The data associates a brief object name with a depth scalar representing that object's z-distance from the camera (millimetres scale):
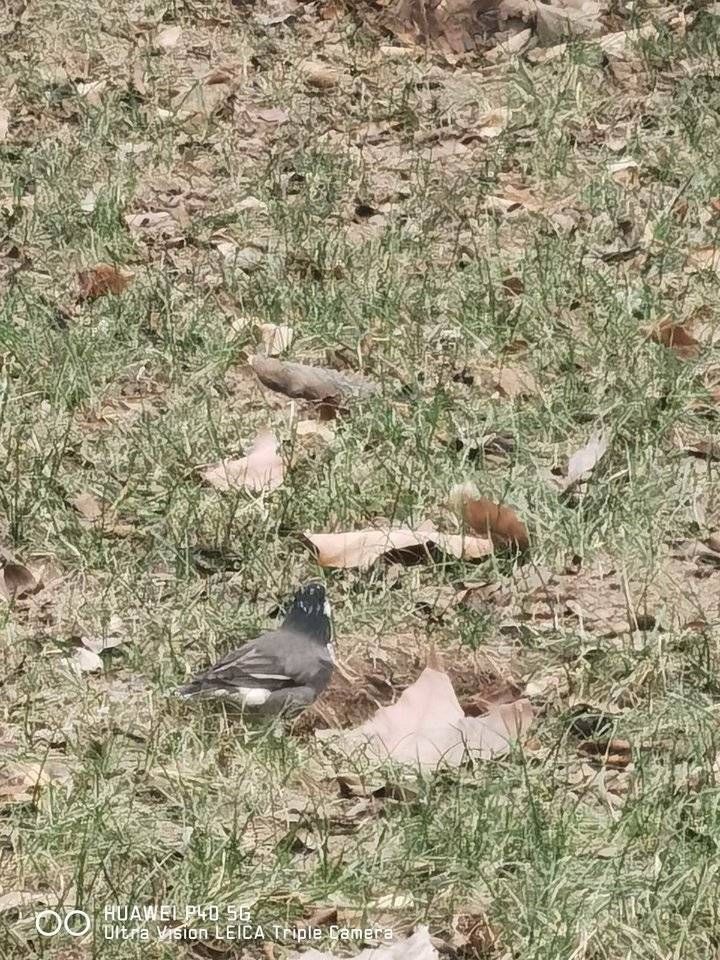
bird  6891
